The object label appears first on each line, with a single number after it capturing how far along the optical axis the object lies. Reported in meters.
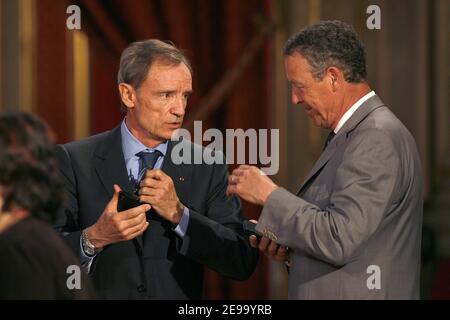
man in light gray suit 7.39
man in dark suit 7.65
